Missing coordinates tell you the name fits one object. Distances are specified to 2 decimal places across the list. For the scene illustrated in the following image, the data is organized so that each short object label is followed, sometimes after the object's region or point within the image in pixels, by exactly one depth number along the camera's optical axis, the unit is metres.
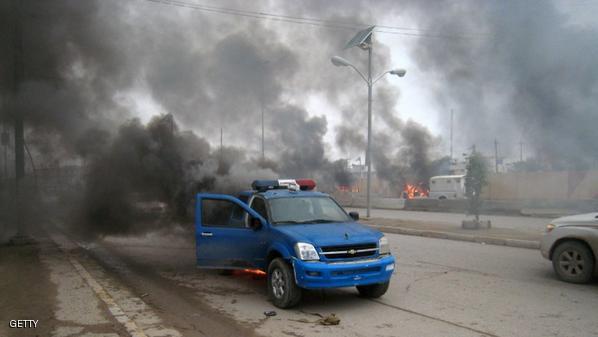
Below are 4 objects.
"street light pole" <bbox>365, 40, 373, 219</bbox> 16.92
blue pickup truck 5.19
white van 29.30
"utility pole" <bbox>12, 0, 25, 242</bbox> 10.53
